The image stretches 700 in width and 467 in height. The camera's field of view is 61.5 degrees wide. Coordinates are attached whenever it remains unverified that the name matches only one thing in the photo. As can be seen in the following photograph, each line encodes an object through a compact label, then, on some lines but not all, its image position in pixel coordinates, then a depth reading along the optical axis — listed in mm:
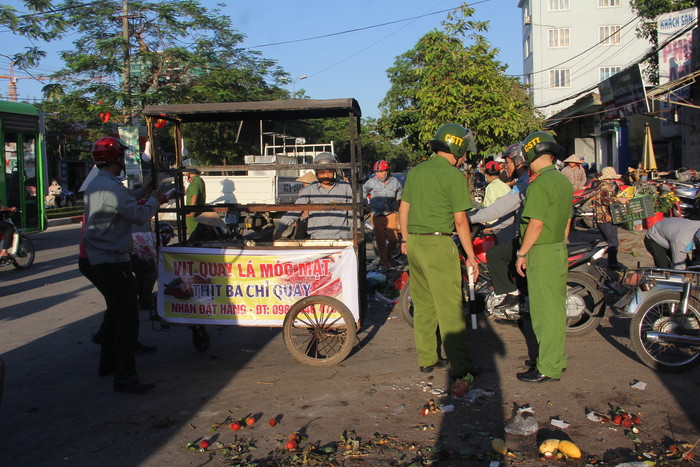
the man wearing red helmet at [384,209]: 10023
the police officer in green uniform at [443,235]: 4609
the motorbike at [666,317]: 4711
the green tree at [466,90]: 13117
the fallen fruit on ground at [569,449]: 3376
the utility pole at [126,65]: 22641
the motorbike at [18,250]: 11053
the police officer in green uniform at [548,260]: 4461
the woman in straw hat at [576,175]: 12983
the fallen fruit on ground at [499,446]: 3447
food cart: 5160
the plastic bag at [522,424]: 3752
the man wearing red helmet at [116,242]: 4566
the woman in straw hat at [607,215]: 8961
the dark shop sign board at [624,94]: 19641
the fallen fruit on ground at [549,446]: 3432
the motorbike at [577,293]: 5938
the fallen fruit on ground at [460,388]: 4375
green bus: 13586
